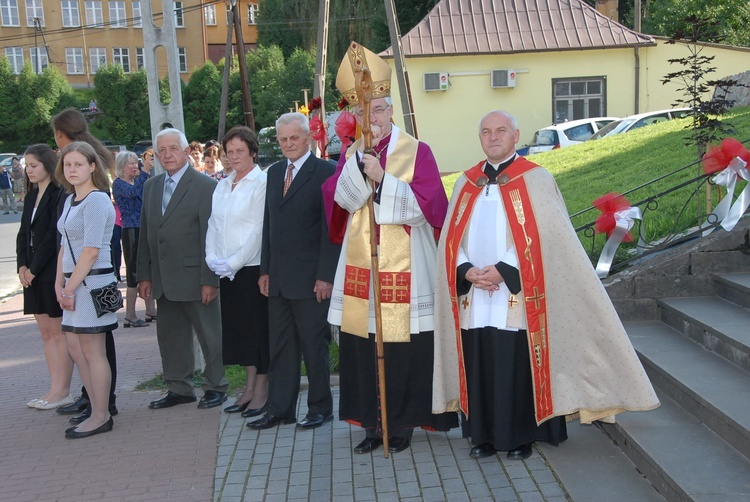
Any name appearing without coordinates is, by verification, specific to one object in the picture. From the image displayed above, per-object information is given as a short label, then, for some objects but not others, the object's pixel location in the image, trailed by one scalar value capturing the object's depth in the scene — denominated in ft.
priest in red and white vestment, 16.31
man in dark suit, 18.97
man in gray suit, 20.92
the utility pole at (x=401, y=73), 29.09
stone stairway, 14.64
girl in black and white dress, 19.44
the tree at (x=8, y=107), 163.32
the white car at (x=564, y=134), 72.02
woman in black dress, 21.38
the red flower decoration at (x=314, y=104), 25.05
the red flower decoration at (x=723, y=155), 22.50
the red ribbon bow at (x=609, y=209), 22.44
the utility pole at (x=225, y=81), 80.24
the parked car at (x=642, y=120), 63.31
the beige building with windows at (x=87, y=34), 206.49
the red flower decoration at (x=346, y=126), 18.21
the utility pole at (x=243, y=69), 63.41
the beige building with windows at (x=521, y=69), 87.25
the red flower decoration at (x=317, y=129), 25.53
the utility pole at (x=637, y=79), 86.28
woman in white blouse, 20.01
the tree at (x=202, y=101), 159.02
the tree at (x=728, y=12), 81.25
